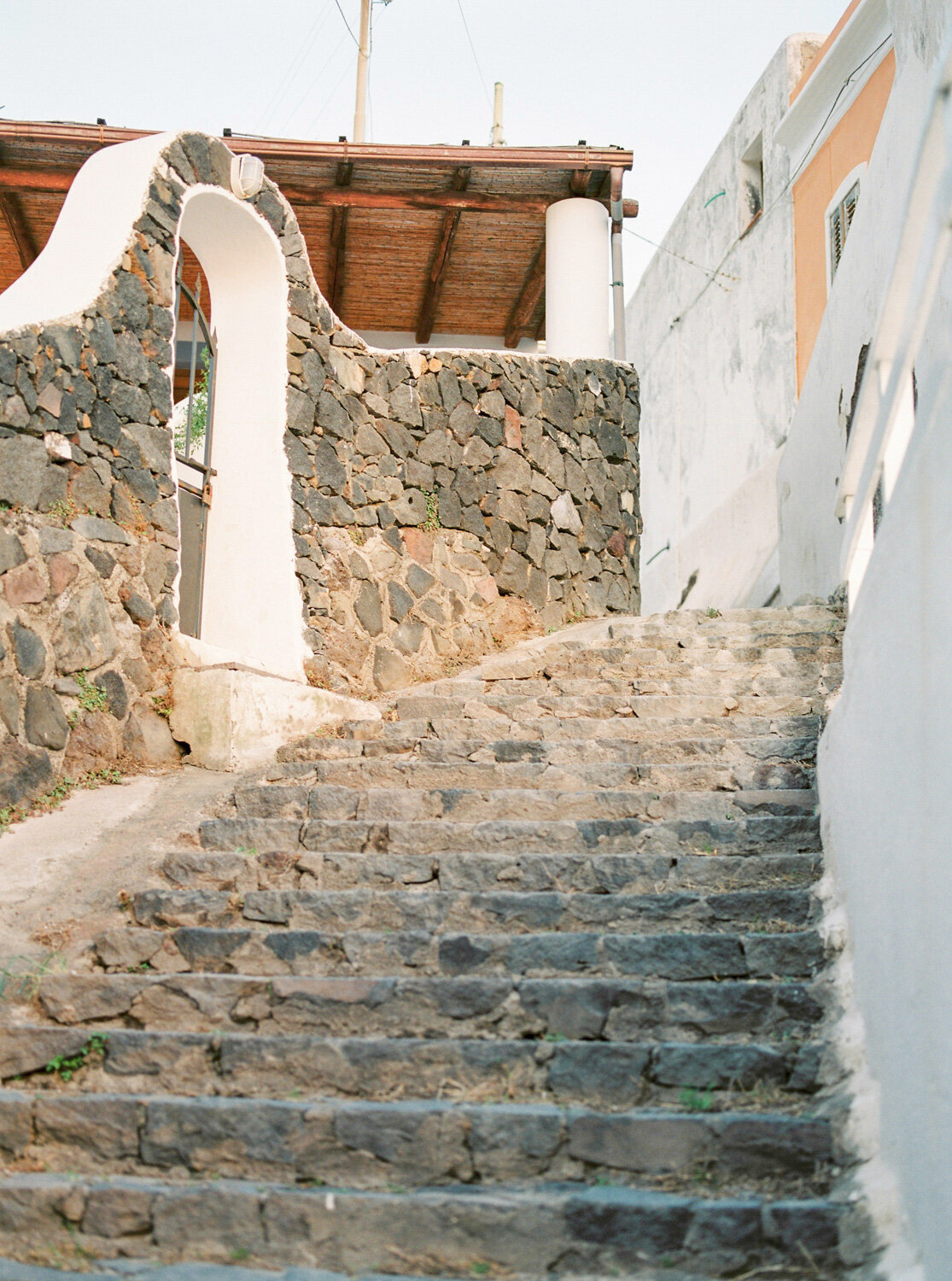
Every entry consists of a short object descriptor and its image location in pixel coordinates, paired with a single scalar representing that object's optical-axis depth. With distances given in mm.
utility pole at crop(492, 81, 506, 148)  14586
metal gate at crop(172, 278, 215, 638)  7133
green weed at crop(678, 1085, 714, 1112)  3260
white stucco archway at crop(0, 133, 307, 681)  7211
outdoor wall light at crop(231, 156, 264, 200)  7027
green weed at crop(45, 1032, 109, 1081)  3525
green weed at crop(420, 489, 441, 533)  8305
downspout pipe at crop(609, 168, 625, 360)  9945
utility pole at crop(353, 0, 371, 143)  16891
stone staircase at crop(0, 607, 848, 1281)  2953
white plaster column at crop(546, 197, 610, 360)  9656
